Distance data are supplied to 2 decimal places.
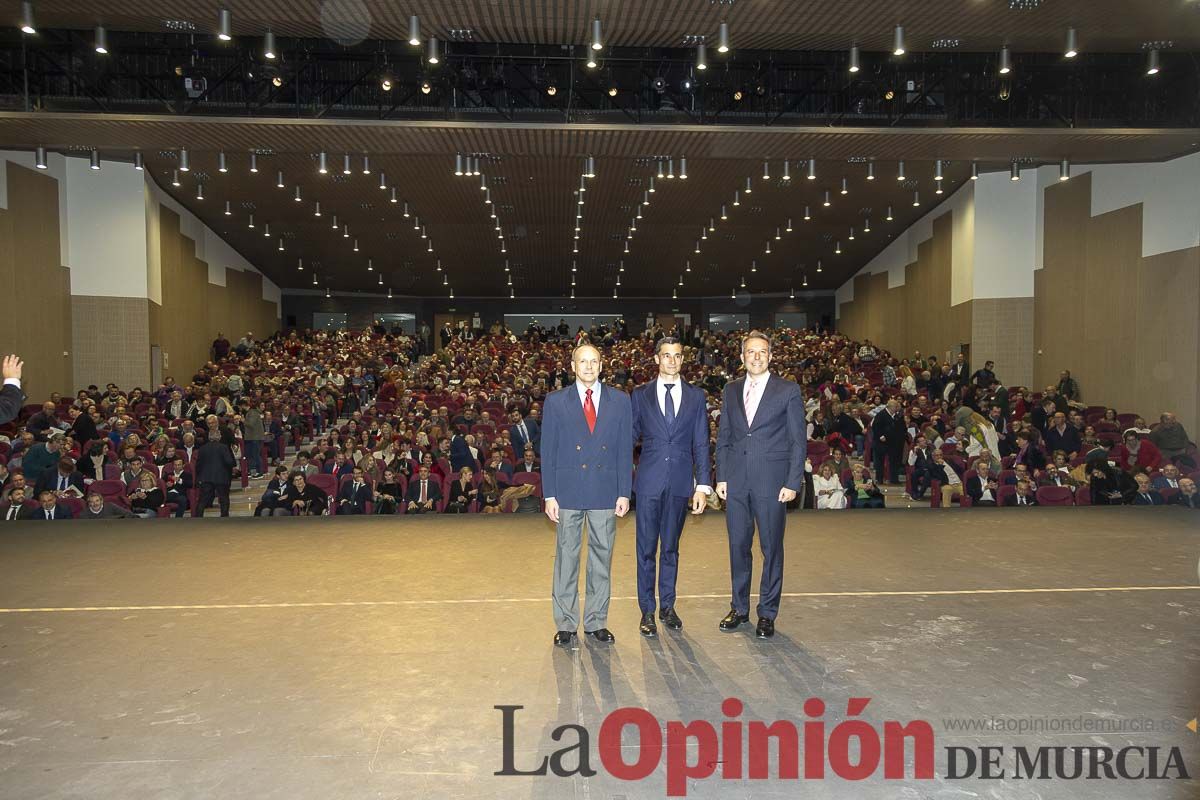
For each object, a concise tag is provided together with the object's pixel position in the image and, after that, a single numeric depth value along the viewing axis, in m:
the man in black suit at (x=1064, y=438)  11.28
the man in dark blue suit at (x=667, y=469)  4.37
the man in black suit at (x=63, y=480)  8.96
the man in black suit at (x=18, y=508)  7.88
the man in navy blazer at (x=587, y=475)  4.20
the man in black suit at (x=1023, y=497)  8.41
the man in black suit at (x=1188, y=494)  7.71
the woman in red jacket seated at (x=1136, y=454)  10.04
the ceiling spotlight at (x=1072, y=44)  11.59
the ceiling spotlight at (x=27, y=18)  10.48
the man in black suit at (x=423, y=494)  8.84
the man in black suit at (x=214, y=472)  9.81
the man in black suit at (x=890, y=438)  11.98
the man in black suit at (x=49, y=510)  7.67
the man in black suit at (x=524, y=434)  11.52
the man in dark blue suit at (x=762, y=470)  4.33
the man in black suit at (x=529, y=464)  9.66
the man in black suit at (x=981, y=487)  8.76
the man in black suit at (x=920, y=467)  10.26
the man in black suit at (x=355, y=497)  8.59
